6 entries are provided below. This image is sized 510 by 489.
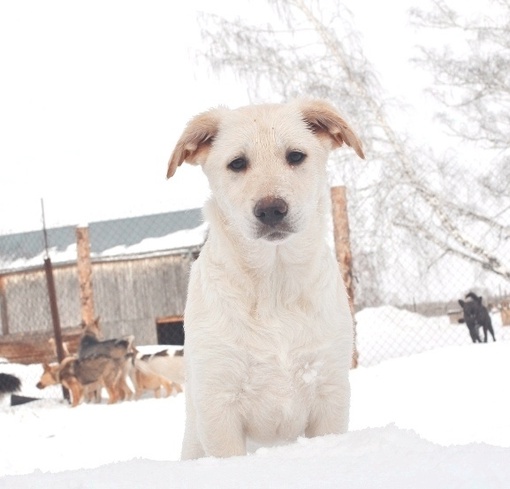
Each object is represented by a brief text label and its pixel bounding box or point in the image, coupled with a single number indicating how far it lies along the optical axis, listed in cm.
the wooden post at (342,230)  989
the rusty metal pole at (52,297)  1043
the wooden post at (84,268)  1054
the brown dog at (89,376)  1028
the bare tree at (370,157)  1375
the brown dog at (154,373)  981
